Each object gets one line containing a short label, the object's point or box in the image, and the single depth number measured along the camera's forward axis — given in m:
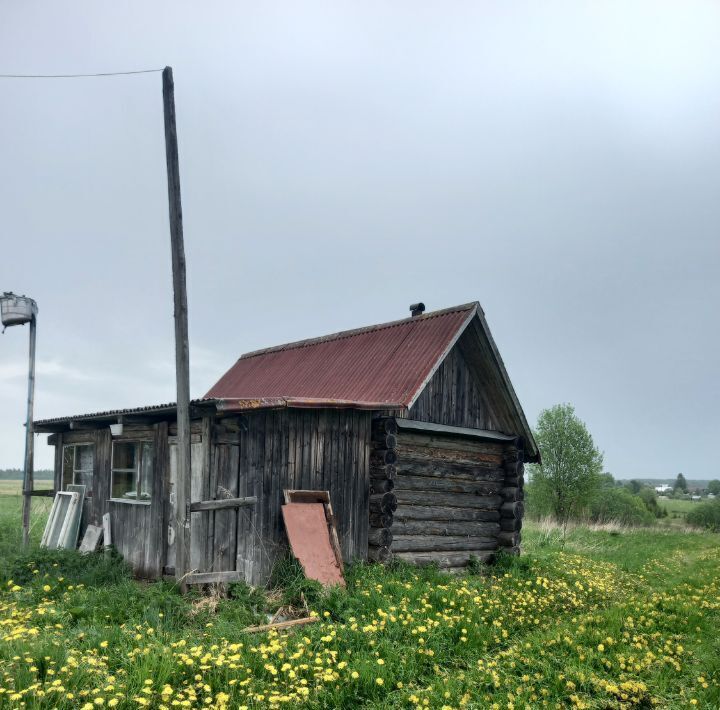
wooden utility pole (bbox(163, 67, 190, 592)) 10.23
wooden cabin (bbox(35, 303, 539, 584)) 11.30
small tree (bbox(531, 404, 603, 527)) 42.94
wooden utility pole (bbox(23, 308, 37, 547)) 16.40
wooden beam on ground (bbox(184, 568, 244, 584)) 10.37
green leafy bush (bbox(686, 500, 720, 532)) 46.36
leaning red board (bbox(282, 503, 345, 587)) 10.99
